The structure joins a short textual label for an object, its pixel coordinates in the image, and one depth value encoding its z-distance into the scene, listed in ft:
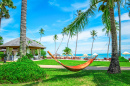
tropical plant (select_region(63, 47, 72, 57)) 119.10
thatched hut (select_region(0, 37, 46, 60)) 53.82
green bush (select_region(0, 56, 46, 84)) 14.30
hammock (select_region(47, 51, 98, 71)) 14.81
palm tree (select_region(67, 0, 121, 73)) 19.81
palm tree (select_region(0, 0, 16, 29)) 55.83
